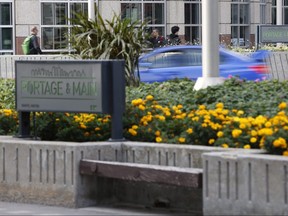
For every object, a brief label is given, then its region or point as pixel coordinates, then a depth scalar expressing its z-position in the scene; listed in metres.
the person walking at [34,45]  31.80
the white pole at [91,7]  30.23
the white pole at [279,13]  41.36
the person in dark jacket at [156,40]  30.05
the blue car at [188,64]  22.62
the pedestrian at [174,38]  32.09
